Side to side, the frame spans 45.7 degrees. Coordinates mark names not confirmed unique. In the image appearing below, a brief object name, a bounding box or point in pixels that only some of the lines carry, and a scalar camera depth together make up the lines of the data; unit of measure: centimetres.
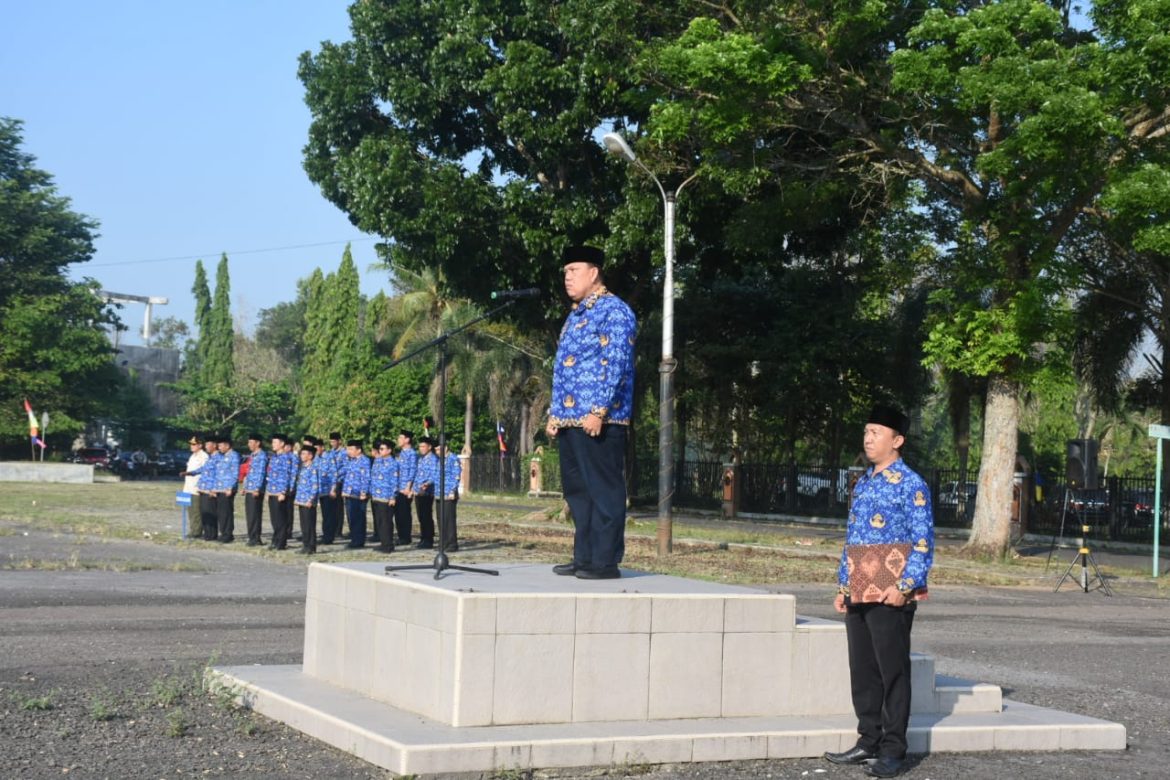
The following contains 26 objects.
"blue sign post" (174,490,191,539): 2419
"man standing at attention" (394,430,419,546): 2202
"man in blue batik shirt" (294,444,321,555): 2183
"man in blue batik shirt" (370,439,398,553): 2166
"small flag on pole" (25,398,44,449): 6031
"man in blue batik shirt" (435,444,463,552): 2105
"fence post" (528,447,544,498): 5613
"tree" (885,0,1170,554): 2167
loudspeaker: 2459
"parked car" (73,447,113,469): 6888
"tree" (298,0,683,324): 3062
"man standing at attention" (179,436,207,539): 2420
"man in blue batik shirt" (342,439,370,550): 2272
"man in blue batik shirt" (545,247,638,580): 838
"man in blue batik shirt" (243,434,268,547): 2347
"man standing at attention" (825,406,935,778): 714
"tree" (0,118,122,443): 6397
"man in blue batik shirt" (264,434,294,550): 2241
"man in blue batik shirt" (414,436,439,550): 2198
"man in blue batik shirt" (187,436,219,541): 2355
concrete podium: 701
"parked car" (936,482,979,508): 4025
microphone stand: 843
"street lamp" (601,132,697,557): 2327
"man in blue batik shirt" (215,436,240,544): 2331
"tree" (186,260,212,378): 8775
